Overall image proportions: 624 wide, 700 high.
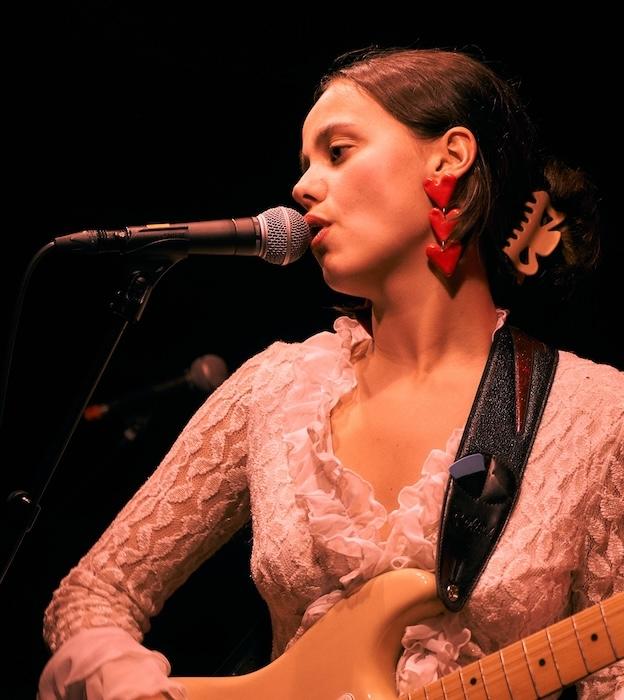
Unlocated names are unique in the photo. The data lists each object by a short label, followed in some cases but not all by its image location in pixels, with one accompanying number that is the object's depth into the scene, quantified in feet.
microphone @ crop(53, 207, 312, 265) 5.76
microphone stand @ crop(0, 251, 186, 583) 5.72
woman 5.93
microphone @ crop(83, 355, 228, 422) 7.18
